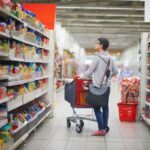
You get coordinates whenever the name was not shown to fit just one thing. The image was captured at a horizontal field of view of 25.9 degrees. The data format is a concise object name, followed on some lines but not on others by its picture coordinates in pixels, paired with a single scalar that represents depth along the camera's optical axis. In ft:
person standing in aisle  18.86
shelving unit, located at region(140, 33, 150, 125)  23.66
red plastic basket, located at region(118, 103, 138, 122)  23.49
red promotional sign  25.46
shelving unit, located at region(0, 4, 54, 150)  13.73
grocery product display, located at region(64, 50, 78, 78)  61.26
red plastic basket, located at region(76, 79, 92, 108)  20.04
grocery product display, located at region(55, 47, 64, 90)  51.09
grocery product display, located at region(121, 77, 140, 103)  24.14
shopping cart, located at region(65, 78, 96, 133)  19.99
